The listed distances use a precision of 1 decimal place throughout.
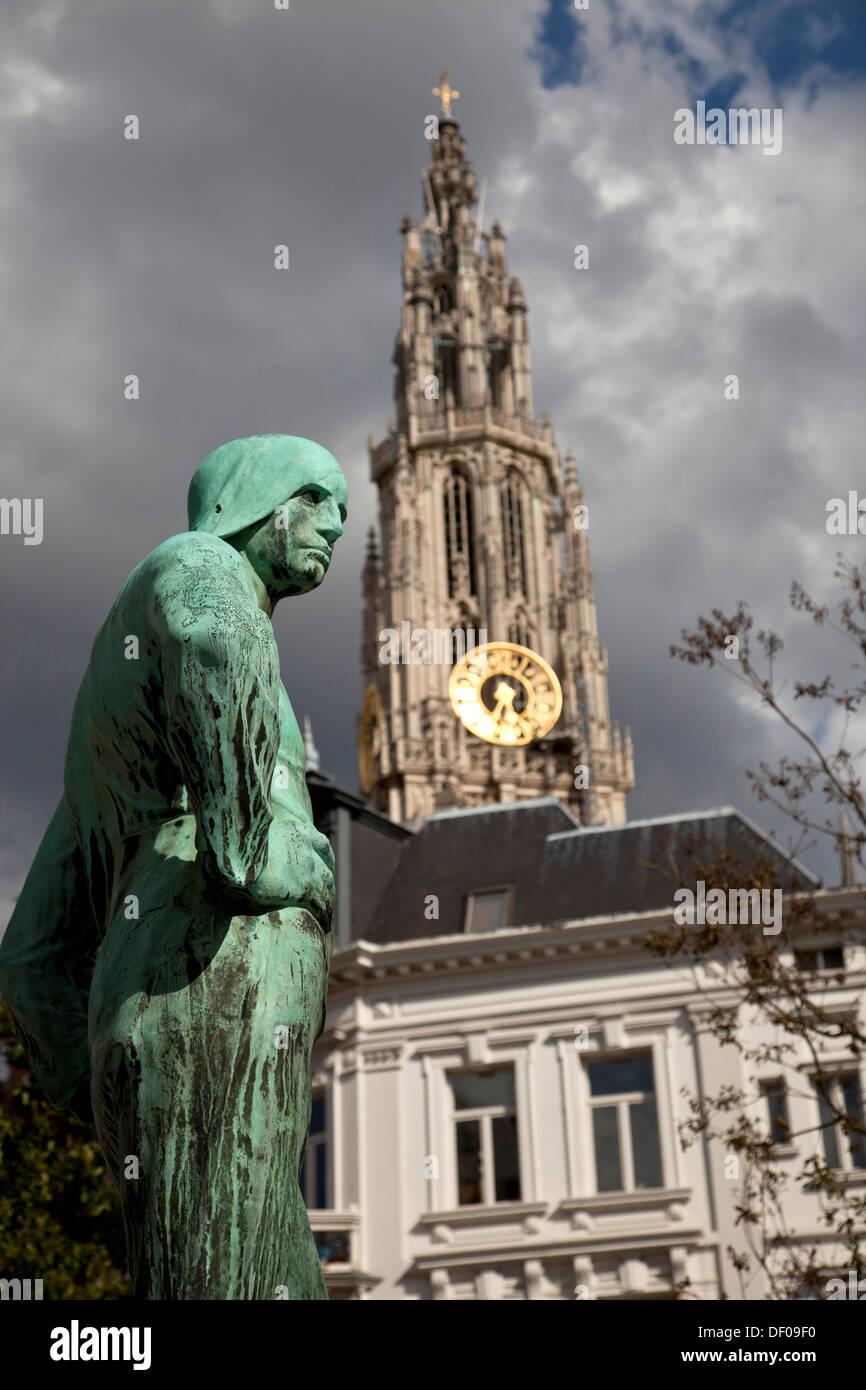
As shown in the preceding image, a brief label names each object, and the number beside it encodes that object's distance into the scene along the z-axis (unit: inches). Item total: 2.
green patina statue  107.8
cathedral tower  3292.3
